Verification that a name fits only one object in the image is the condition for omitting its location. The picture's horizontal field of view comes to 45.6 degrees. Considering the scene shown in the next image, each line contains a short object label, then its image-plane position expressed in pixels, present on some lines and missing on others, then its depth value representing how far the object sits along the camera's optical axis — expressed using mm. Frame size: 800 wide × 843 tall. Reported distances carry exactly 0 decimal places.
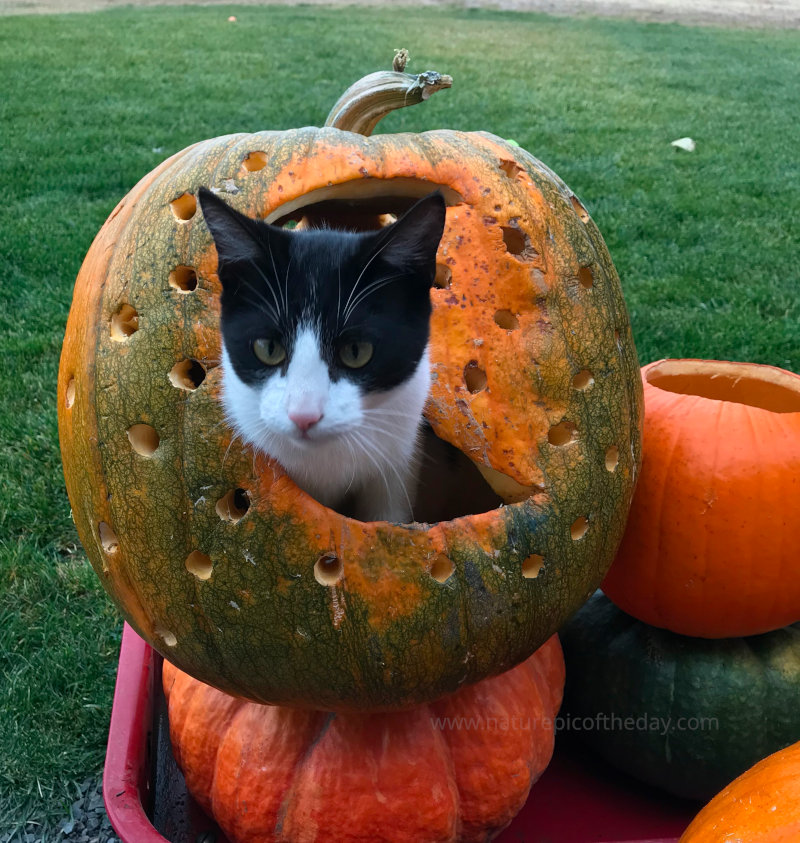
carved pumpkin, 428
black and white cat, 412
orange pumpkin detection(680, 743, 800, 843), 396
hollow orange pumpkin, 522
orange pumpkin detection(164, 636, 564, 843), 488
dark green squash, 543
